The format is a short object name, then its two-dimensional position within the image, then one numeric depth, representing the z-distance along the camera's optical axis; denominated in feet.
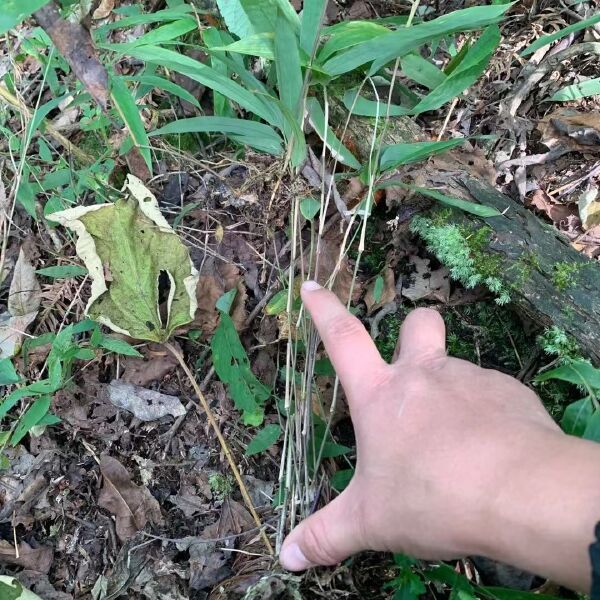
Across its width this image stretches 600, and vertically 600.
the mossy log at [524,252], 1.22
